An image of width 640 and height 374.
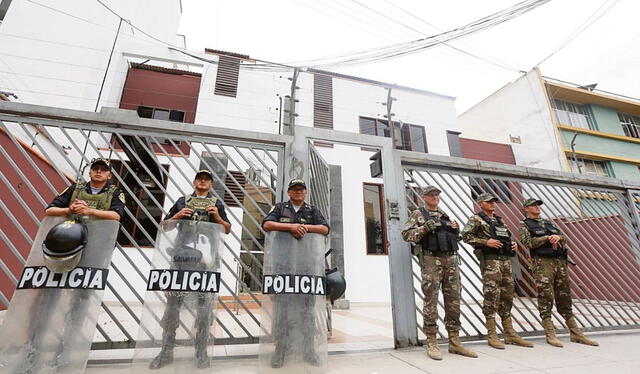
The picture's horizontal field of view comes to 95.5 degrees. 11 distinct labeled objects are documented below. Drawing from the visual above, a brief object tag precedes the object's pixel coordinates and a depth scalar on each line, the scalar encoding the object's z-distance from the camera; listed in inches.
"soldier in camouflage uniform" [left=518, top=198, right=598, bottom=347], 142.6
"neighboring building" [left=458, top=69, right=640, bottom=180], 516.1
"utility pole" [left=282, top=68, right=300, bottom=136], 136.0
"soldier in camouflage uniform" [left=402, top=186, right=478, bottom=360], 119.6
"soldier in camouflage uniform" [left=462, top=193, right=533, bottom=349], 132.2
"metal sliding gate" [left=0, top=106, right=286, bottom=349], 114.0
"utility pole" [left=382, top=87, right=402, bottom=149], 200.6
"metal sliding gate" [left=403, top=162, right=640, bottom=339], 156.6
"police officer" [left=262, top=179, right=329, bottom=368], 91.4
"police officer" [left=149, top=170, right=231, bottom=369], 84.0
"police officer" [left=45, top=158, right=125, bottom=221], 88.7
